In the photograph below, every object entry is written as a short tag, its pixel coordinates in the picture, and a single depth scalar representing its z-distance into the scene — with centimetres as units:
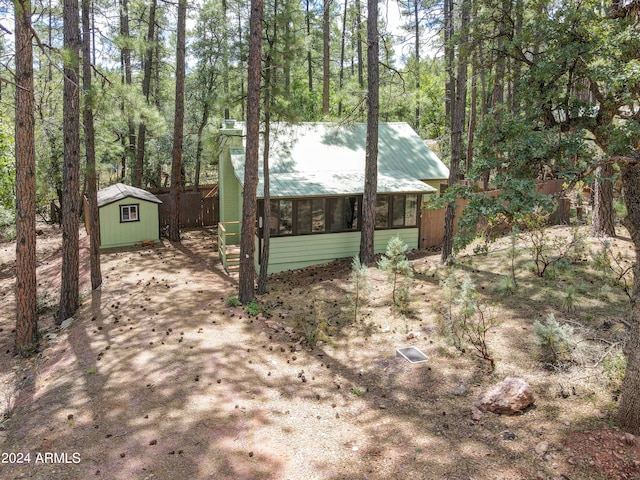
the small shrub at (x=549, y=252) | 965
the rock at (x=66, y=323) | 988
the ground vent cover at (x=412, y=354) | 711
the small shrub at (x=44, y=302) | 1135
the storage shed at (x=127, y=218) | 1605
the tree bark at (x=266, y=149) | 1069
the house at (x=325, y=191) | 1313
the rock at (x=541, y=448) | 463
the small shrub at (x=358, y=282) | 916
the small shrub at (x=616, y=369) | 566
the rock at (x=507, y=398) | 543
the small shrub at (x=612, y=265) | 904
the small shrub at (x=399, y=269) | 927
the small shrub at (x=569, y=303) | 810
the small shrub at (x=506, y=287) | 930
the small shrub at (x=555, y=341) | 620
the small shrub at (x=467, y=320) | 693
